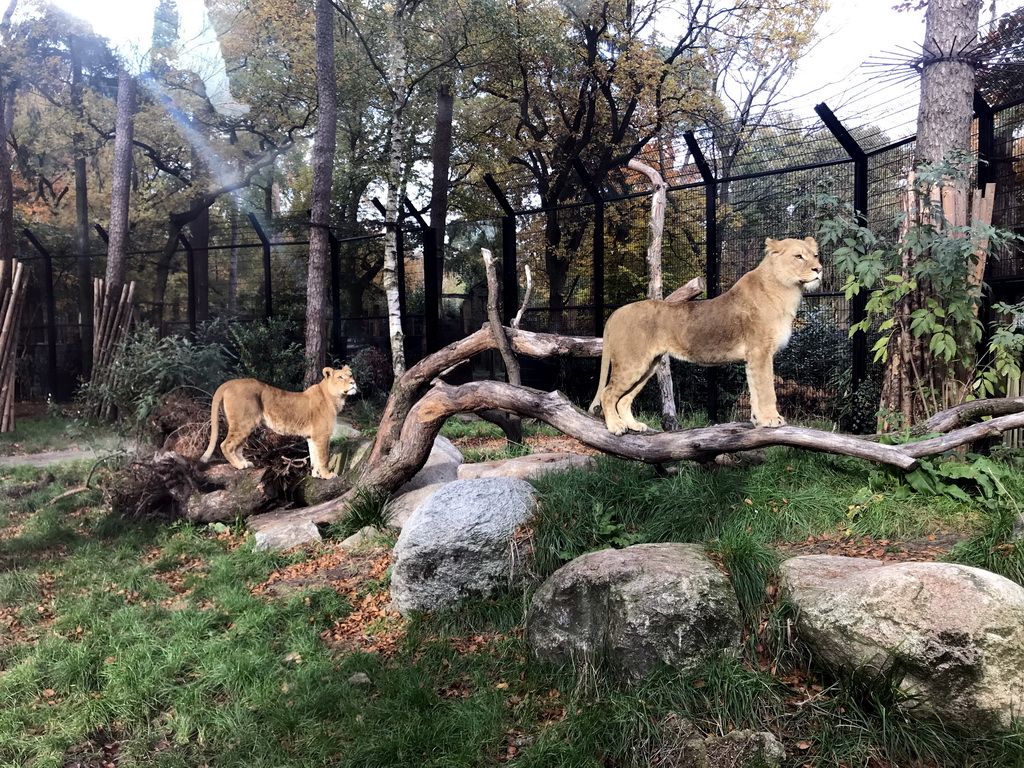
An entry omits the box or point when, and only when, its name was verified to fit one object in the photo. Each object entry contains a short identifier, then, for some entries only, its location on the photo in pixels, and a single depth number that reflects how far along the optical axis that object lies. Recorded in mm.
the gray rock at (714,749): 3018
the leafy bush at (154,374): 9703
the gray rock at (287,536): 6223
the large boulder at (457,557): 4738
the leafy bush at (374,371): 12375
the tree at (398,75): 11688
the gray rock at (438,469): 7172
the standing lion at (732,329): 4277
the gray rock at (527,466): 6242
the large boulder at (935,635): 3041
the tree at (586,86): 15359
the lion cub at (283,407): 6855
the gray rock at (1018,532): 3801
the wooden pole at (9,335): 11211
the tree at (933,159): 5434
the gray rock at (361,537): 6180
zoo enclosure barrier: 7609
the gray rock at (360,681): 4105
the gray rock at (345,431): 8273
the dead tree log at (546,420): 4746
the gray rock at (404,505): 6351
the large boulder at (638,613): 3617
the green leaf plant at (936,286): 5121
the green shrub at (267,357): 11633
